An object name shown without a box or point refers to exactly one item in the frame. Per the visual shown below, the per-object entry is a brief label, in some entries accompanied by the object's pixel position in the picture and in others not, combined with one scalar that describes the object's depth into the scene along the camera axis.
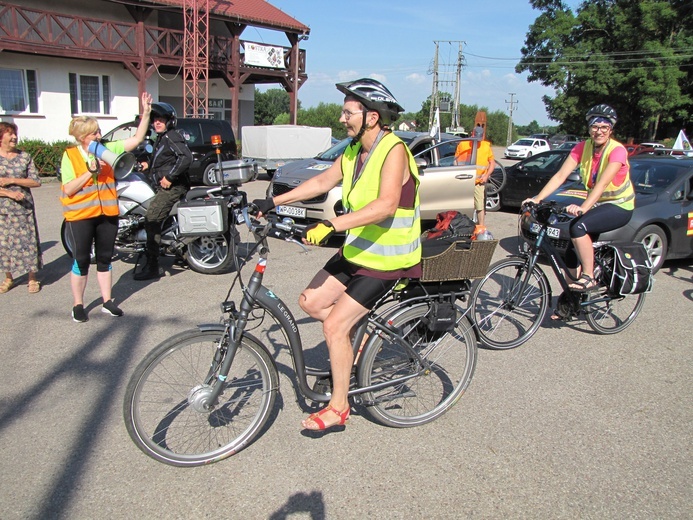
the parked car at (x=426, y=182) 8.68
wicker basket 3.50
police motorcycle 7.04
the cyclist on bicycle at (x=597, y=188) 4.93
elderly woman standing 5.98
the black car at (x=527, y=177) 12.05
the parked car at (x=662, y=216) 7.59
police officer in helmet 6.70
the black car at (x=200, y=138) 15.84
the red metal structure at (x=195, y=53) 22.84
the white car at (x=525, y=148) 41.47
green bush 16.41
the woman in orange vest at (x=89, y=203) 5.12
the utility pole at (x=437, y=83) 50.80
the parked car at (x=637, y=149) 25.72
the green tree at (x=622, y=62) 39.38
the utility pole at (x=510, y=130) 65.98
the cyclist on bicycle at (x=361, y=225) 2.98
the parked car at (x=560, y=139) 45.53
